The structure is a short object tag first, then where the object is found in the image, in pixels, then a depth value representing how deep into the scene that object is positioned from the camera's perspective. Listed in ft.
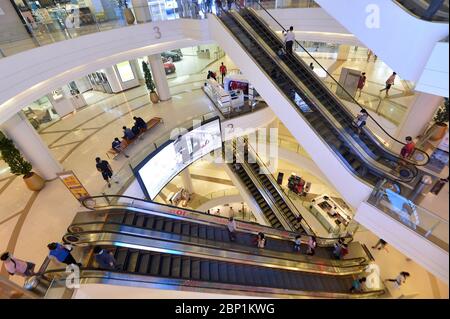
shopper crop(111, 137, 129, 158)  31.71
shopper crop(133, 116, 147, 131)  34.30
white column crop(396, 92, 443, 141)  26.89
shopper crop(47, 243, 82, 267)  16.84
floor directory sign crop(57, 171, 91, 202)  21.50
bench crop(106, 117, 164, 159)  32.27
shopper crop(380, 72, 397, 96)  35.90
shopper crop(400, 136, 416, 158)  22.47
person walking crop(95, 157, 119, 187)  26.35
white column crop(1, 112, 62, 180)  26.40
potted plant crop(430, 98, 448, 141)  16.95
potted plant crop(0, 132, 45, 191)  26.32
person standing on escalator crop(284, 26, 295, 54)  30.78
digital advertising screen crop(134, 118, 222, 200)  28.53
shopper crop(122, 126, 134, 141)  32.65
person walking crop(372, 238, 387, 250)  30.04
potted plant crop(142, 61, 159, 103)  44.32
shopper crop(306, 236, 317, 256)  30.07
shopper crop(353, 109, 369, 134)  25.67
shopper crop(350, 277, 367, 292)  27.14
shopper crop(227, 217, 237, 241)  27.65
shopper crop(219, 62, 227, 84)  51.37
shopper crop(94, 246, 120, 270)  17.20
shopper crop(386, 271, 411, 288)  17.12
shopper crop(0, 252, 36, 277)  15.84
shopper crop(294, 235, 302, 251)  29.53
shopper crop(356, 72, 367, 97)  37.65
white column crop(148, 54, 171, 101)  41.81
